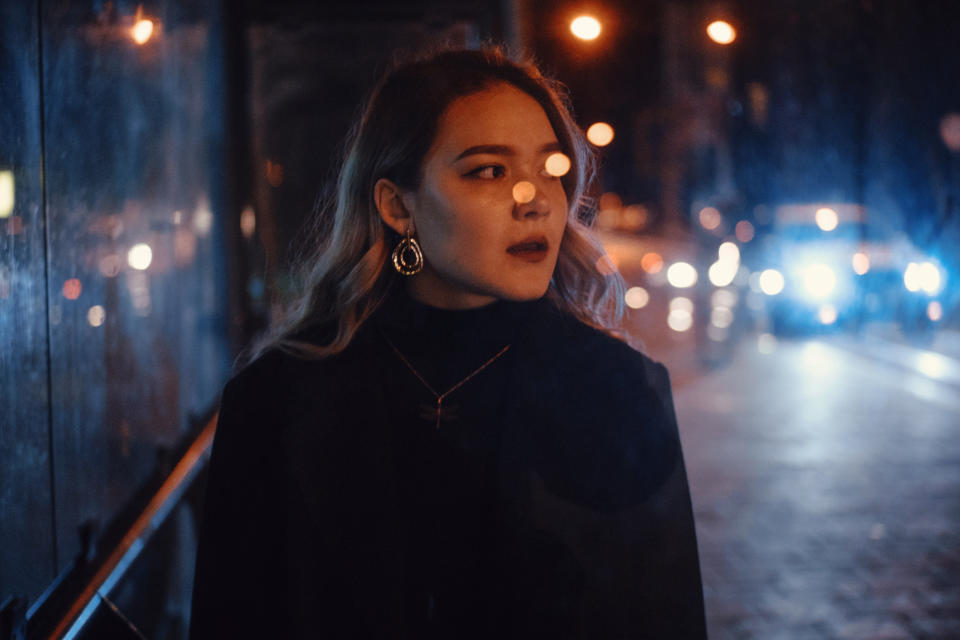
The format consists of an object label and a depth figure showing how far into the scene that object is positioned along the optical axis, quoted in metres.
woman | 1.51
